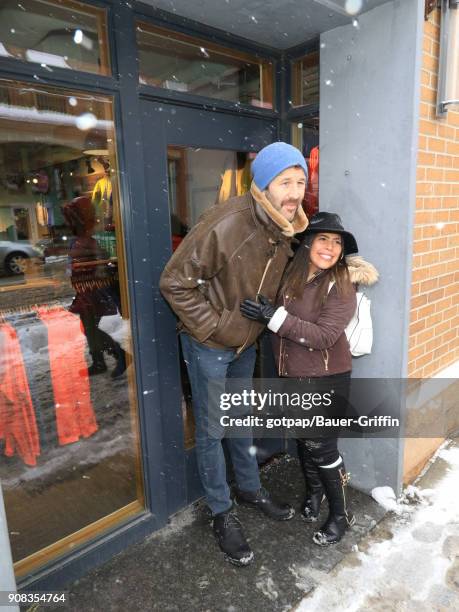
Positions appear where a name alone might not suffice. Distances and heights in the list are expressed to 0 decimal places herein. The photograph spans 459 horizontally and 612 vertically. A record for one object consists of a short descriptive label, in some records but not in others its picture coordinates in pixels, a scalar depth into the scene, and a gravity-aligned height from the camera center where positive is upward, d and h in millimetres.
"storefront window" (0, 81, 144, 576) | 2451 -686
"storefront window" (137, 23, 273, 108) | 2488 +879
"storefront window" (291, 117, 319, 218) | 3279 +447
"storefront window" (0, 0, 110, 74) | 2049 +867
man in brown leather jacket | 2289 -327
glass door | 2559 +194
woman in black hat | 2371 -558
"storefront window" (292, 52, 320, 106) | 3137 +903
